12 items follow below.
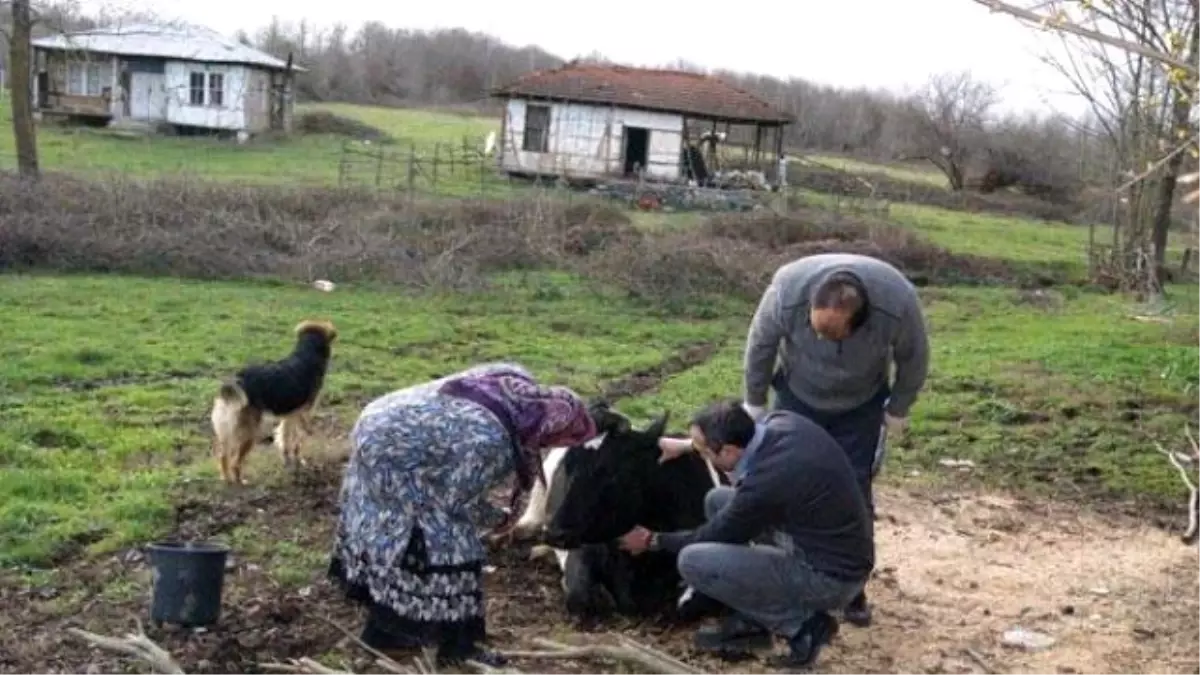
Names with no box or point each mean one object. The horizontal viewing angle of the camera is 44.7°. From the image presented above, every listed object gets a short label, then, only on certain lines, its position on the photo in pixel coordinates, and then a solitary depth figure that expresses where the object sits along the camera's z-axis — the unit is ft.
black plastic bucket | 19.79
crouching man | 18.62
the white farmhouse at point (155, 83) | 151.53
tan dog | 27.68
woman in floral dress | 18.29
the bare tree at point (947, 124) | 183.52
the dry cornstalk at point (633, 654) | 14.69
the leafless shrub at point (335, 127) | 161.89
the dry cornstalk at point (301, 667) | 14.10
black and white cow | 21.56
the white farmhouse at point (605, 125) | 135.85
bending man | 20.67
